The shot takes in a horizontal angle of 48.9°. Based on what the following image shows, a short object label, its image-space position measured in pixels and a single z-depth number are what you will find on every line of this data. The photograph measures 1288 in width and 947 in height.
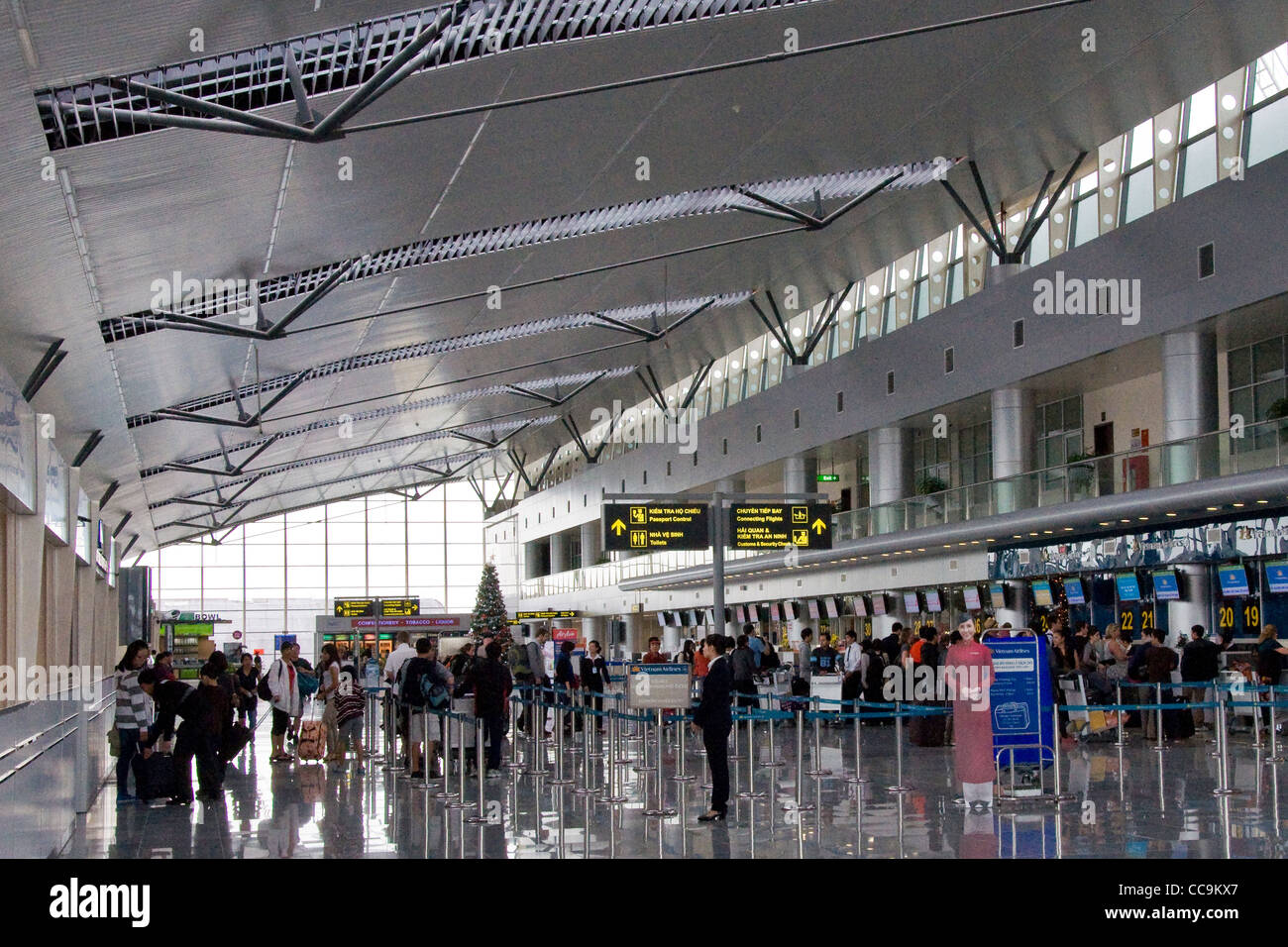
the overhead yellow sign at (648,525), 28.86
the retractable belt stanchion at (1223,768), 13.88
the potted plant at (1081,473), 25.44
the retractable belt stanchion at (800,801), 13.80
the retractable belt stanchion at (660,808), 13.15
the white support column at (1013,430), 29.38
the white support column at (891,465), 34.62
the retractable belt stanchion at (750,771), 14.85
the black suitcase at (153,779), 15.45
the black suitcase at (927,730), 21.17
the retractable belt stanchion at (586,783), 15.61
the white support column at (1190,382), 24.00
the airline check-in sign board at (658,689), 14.12
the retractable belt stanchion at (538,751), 16.92
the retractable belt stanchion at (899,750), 14.22
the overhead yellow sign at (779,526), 28.61
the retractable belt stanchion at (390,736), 18.74
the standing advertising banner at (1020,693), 13.69
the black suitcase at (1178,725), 21.00
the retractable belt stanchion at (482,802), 13.10
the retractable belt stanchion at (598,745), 20.79
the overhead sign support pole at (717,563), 27.52
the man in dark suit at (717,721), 13.31
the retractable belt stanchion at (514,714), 17.30
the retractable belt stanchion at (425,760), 15.52
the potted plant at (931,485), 34.72
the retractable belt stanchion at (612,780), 14.85
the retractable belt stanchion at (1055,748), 13.56
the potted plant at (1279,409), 23.11
